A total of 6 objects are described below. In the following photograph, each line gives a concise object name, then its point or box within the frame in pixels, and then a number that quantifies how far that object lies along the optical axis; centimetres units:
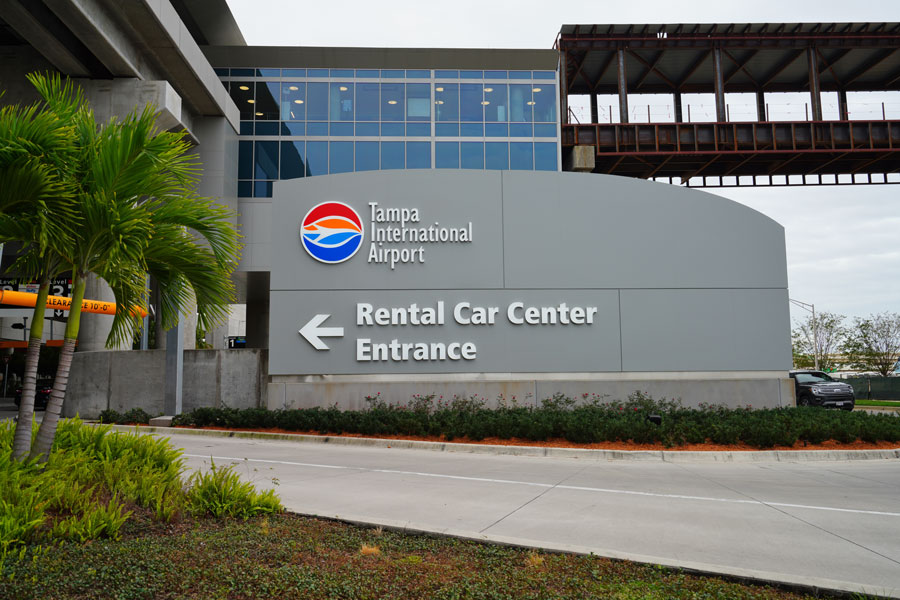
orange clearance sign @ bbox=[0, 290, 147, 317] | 2525
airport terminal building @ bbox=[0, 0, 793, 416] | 1742
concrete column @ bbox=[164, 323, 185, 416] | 1920
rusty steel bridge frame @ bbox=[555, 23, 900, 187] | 3969
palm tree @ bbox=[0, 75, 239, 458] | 716
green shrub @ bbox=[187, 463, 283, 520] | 669
